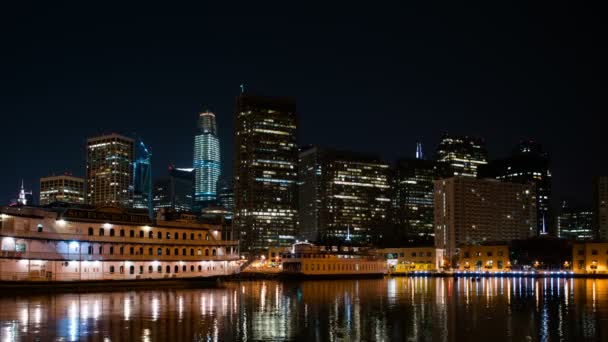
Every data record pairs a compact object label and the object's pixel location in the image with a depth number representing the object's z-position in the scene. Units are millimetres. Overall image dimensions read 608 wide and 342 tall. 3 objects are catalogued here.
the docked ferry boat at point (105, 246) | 60031
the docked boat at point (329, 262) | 112625
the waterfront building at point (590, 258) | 125250
